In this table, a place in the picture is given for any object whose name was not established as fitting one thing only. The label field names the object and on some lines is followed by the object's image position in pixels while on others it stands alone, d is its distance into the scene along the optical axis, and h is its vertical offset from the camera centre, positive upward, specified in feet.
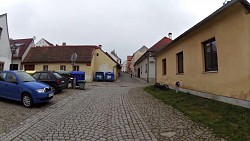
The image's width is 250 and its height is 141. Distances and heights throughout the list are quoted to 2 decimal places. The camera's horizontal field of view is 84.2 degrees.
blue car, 19.15 -1.98
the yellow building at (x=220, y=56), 15.54 +2.74
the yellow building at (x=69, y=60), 64.71 +7.59
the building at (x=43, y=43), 113.09 +26.75
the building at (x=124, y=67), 270.55 +15.58
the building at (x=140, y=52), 134.16 +22.63
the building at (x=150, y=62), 65.59 +6.30
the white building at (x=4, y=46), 44.45 +9.77
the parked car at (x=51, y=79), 29.67 -0.87
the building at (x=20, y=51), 69.21 +12.44
